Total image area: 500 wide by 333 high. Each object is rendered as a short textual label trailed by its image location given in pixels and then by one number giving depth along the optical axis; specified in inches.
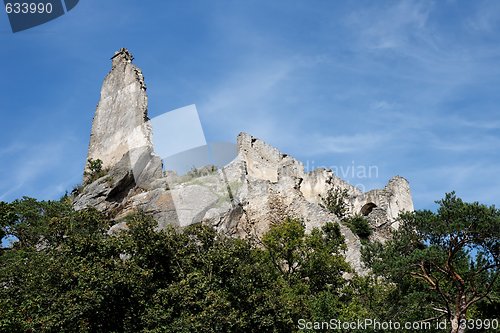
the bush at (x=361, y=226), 1561.3
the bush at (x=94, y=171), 1556.3
